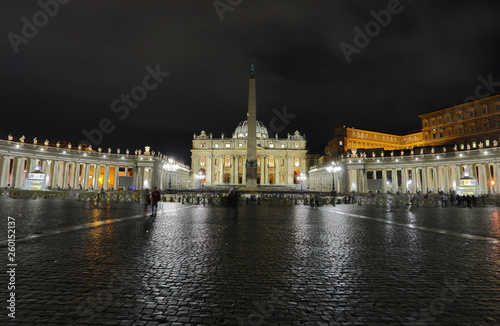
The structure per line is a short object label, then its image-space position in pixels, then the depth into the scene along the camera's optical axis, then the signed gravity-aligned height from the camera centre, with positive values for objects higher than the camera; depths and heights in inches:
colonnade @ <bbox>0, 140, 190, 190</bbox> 1887.3 +235.7
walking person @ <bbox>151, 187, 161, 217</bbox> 600.9 -9.7
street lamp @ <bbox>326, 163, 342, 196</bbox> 1484.3 +150.5
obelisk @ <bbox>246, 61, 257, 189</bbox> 1323.8 +258.6
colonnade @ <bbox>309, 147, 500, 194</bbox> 1780.3 +184.0
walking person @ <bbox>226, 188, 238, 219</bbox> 666.2 -17.3
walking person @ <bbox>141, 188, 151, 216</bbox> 645.9 -18.9
